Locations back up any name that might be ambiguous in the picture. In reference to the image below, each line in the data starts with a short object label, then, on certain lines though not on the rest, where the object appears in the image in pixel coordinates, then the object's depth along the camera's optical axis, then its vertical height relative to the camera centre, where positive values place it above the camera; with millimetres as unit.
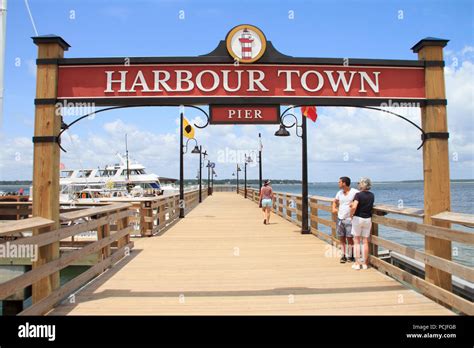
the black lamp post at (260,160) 29017 +2133
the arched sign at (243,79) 5309 +1521
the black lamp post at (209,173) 44222 +1914
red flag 10756 +2105
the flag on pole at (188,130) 17812 +2693
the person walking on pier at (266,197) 13438 -294
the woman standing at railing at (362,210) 6352 -358
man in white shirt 7137 -506
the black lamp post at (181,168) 16738 +959
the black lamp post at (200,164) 30164 +1982
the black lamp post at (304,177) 11391 +348
